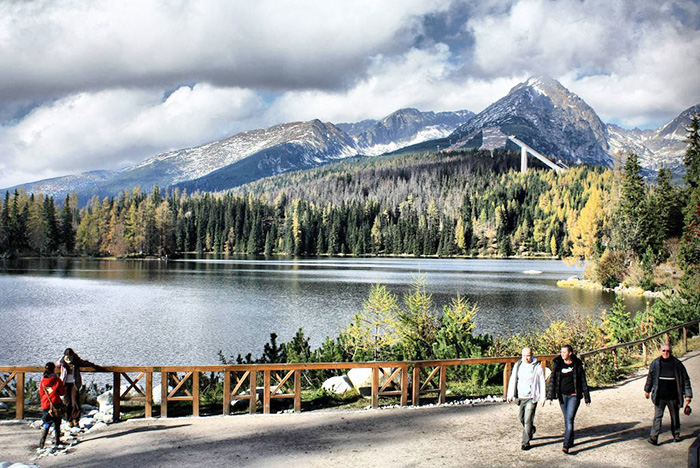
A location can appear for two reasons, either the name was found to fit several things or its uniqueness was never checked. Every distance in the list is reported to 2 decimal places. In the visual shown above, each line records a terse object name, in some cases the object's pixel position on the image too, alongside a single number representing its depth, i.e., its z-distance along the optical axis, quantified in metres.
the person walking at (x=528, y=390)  10.59
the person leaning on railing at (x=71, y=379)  12.95
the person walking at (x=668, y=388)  10.82
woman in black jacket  10.45
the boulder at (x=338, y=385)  17.07
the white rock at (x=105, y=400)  15.10
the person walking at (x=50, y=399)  11.60
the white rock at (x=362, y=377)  17.50
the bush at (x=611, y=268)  67.06
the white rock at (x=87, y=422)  13.29
